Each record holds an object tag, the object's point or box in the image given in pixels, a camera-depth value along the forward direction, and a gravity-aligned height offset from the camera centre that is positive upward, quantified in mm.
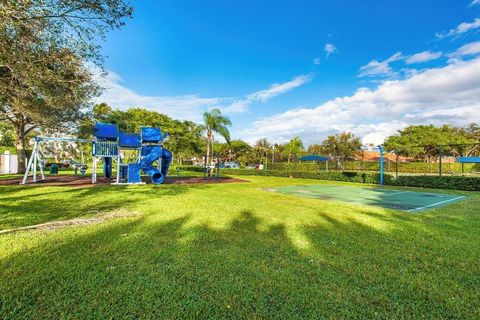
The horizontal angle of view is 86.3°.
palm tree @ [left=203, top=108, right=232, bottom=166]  29312 +4499
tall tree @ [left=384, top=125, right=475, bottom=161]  48344 +4428
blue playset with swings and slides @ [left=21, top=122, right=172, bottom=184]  13388 +639
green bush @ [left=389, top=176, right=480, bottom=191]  13680 -1240
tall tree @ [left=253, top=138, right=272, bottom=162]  46838 +2533
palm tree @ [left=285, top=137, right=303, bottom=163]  55928 +3606
